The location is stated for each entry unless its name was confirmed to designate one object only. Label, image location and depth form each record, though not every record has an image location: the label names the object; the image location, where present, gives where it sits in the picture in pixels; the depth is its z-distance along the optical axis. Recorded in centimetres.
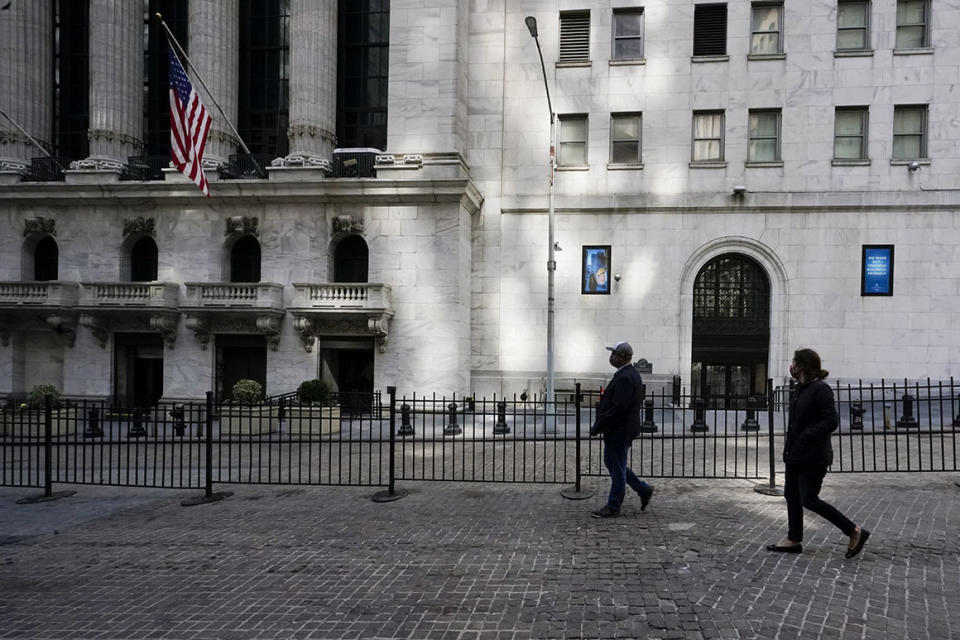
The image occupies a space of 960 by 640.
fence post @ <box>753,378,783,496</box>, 849
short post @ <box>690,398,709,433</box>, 1450
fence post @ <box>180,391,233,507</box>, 879
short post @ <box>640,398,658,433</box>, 1487
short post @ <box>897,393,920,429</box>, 1328
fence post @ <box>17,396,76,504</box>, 899
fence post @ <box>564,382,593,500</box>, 844
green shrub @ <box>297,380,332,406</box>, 1817
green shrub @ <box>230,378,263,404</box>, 1762
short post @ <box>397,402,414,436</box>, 952
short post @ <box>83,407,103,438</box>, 1028
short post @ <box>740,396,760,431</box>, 1460
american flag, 1644
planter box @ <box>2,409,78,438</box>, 1756
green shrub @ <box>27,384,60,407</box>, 1698
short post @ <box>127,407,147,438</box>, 1122
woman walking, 550
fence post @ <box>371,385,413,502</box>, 863
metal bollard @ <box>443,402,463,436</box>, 1420
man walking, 710
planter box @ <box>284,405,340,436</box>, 1697
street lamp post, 1764
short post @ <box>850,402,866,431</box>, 1524
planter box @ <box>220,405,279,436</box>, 1714
